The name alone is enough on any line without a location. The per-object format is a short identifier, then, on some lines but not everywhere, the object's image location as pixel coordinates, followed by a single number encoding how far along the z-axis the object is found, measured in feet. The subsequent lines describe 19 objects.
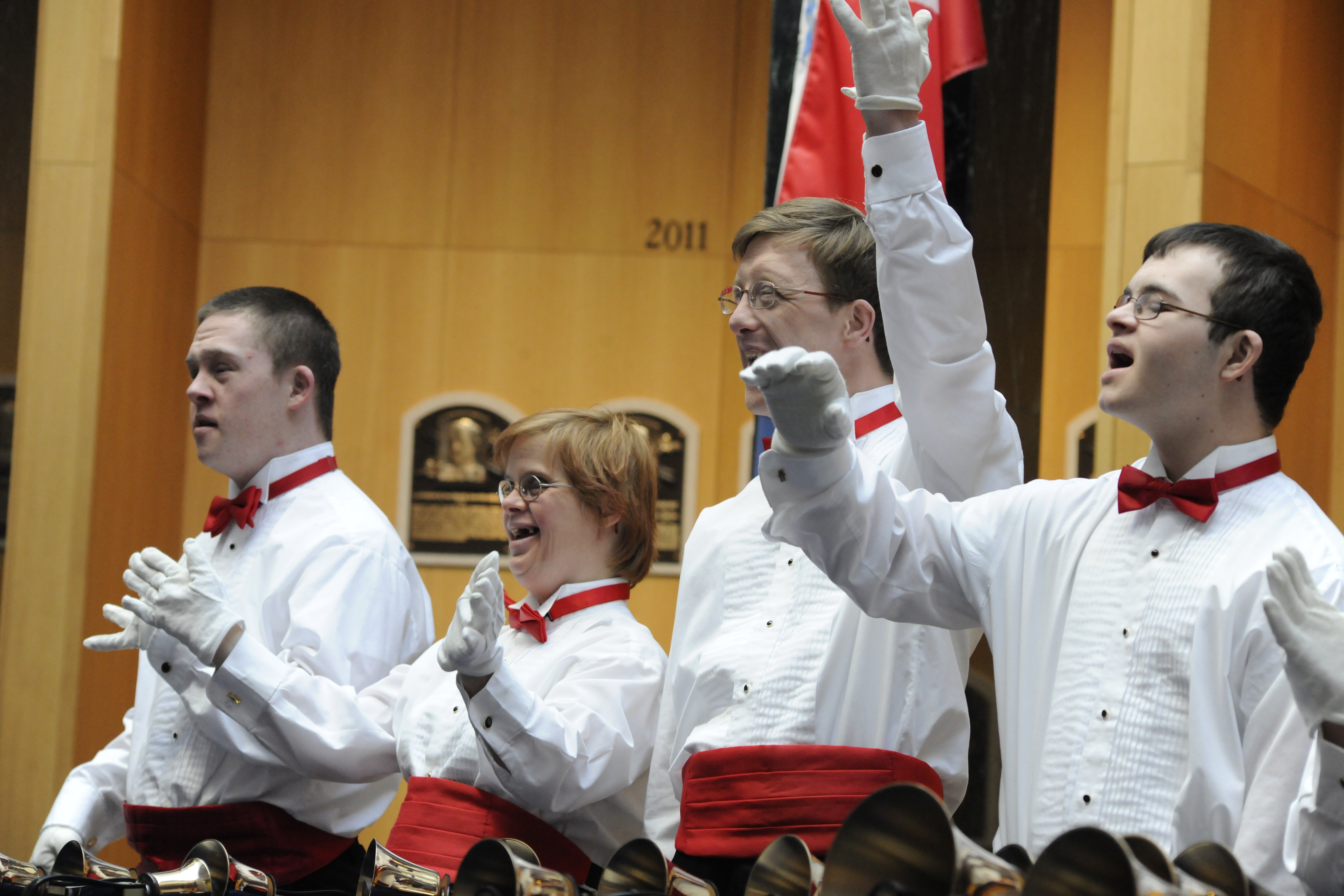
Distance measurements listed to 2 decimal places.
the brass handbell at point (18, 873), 15.23
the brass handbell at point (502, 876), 12.03
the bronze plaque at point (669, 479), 37.76
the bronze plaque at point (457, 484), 37.96
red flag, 24.98
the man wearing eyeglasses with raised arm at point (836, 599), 13.98
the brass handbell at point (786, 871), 10.53
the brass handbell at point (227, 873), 14.57
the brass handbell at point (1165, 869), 9.23
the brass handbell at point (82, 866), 14.96
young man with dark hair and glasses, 11.53
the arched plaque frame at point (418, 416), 38.19
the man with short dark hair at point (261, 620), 18.57
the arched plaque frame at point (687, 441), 37.73
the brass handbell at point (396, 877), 13.67
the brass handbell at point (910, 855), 9.41
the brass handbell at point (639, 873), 12.07
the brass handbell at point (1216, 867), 9.68
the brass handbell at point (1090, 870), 8.84
